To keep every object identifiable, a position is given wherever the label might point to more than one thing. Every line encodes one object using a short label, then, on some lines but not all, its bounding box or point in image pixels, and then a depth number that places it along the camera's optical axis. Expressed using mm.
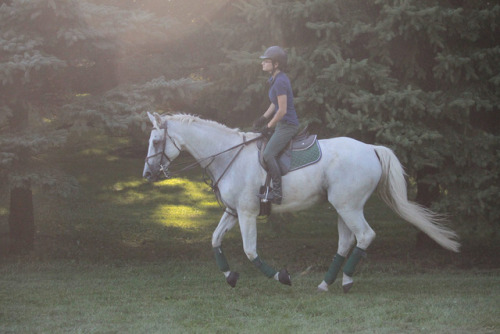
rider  14781
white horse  15391
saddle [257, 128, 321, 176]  15289
